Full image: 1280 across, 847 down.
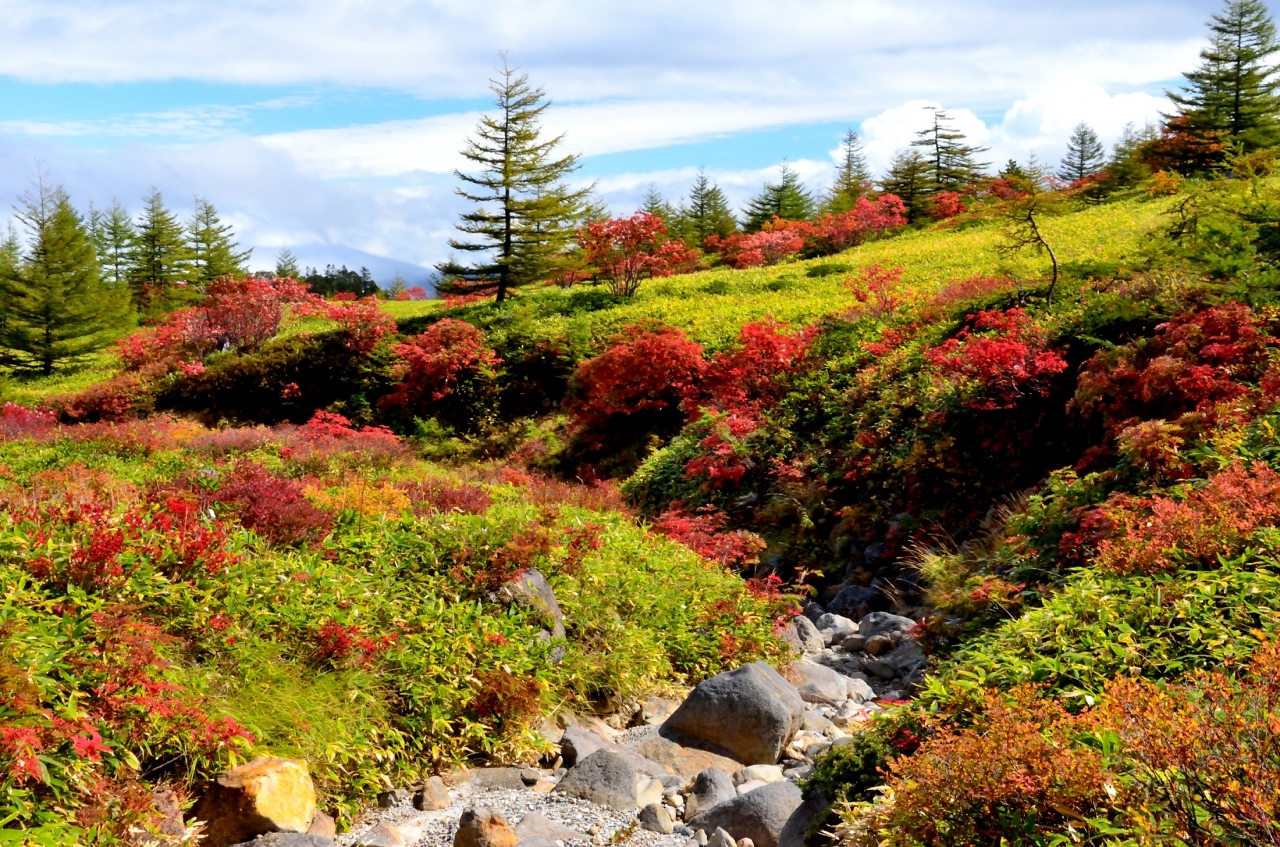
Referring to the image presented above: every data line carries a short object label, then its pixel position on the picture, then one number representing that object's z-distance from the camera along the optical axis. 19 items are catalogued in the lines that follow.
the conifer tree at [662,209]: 50.62
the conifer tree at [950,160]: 42.84
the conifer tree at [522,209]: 28.14
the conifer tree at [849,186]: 41.22
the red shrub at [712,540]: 11.21
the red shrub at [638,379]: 17.69
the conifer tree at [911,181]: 40.12
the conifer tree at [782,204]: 46.38
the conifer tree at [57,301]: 31.47
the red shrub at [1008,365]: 11.48
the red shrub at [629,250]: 24.17
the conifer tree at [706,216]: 46.98
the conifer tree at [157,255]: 41.62
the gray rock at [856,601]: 10.76
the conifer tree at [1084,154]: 56.16
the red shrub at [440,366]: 21.44
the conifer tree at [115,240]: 43.28
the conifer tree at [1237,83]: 33.41
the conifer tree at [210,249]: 42.62
